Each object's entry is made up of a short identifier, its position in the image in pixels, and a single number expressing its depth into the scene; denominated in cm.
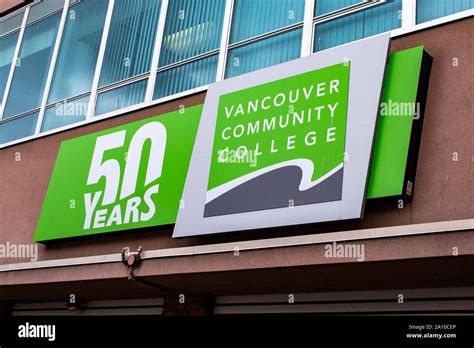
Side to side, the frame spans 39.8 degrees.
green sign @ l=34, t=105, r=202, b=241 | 754
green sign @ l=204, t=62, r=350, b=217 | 623
